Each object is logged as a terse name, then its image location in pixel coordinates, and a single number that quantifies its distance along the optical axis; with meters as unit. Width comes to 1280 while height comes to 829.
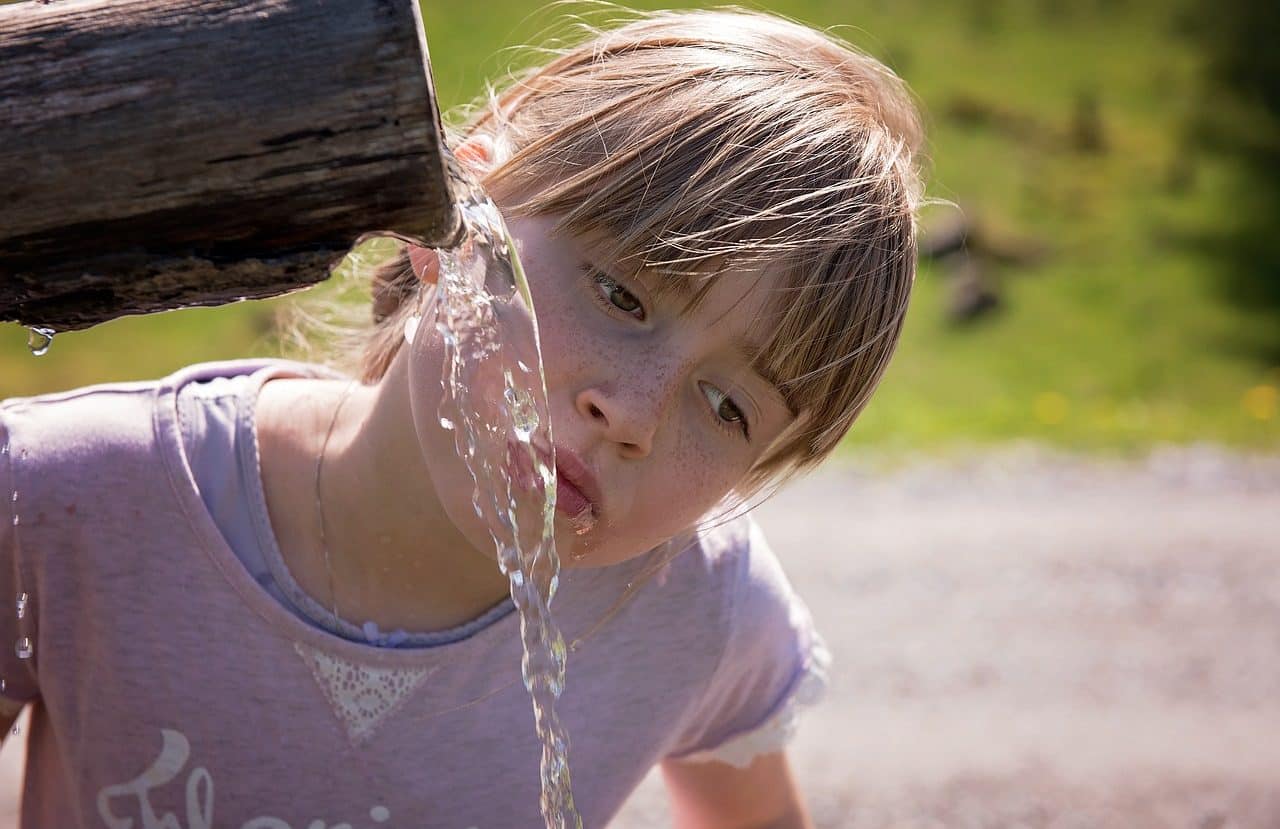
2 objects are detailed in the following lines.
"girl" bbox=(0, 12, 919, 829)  0.93
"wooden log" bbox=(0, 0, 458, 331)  0.77
